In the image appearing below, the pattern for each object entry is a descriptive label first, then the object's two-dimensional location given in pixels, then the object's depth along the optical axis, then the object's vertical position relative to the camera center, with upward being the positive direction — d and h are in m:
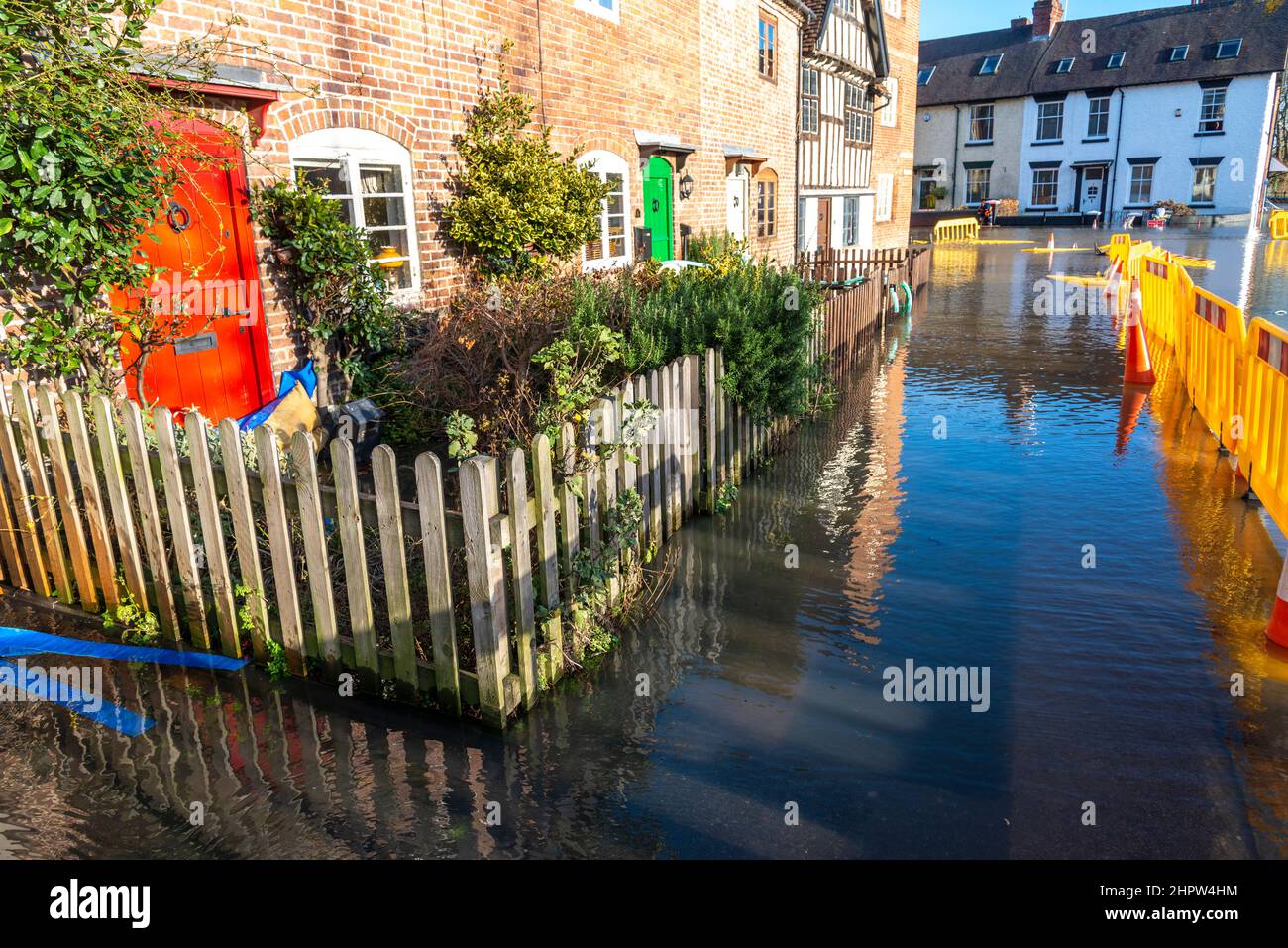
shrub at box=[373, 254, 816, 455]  6.05 -0.68
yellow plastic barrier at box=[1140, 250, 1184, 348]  11.52 -0.80
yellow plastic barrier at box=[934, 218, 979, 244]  38.62 +0.69
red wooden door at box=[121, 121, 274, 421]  6.51 -0.20
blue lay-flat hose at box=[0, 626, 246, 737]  4.02 -1.90
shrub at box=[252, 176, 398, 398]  7.12 -0.12
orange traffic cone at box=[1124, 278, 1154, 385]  10.47 -1.31
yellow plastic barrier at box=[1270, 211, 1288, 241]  33.12 +0.42
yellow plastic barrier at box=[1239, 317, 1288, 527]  5.49 -1.18
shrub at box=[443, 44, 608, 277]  9.15 +0.67
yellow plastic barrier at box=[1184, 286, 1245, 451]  7.25 -1.09
